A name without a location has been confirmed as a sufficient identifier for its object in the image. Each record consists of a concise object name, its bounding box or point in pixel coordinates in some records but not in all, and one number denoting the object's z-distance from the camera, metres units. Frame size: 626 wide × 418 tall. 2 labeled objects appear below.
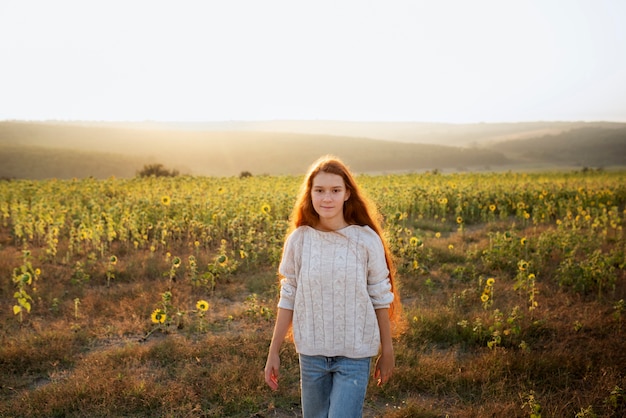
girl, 2.67
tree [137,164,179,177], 26.48
